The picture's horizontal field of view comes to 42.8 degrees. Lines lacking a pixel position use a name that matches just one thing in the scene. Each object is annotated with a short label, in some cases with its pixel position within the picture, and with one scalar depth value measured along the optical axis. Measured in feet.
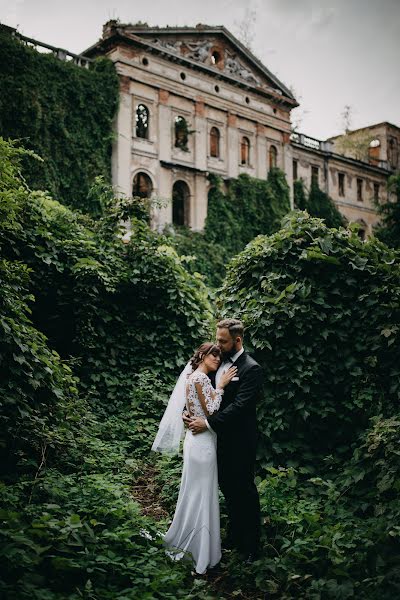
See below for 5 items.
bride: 15.92
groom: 16.15
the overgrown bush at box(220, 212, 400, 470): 20.13
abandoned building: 75.15
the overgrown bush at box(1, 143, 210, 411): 29.27
